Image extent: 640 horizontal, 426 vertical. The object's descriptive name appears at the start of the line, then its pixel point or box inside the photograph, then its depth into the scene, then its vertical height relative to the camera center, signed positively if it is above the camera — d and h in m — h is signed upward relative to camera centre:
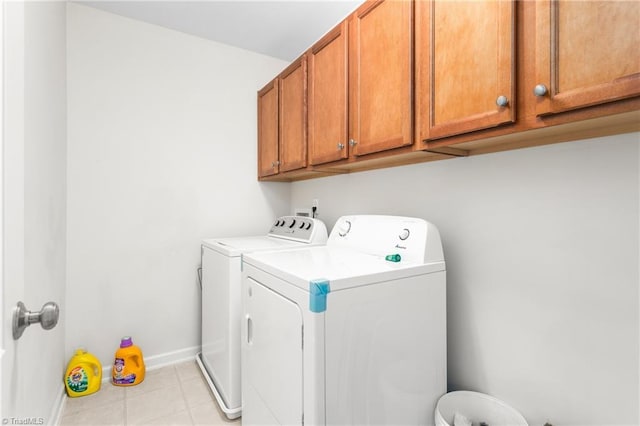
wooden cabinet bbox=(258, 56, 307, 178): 2.03 +0.66
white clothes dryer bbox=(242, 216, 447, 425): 1.04 -0.46
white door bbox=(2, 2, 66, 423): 0.78 +0.05
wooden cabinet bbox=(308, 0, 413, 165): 1.31 +0.64
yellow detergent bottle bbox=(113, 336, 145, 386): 2.09 -1.06
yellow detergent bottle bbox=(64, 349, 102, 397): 1.95 -1.05
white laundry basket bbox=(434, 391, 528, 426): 1.25 -0.83
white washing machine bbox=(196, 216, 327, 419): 1.76 -0.52
